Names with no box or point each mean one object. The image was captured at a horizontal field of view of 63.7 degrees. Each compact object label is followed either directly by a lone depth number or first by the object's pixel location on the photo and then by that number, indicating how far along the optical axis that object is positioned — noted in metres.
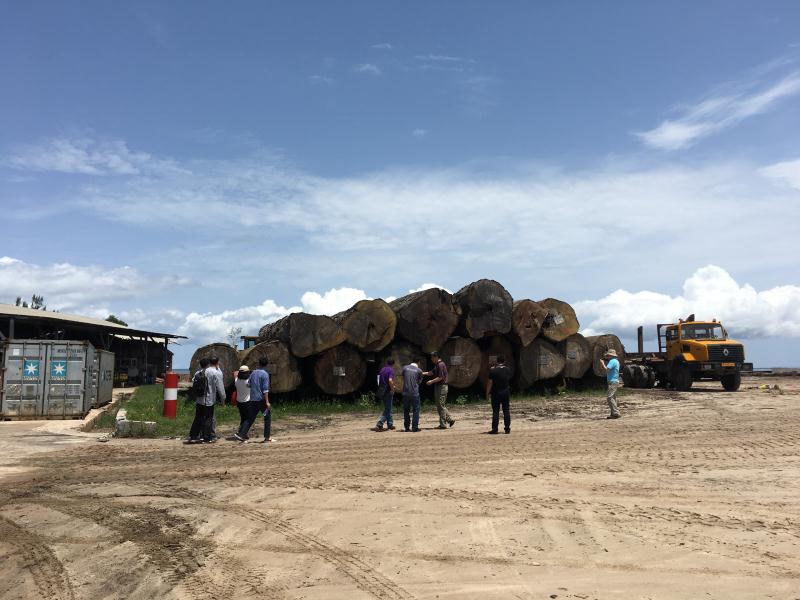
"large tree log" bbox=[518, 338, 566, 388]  20.22
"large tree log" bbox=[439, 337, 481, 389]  18.94
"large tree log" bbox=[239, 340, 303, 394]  17.34
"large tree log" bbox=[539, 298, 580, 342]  20.36
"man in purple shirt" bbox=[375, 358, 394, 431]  13.91
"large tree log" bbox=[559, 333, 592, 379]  21.11
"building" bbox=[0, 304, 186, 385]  28.46
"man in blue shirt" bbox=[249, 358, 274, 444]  12.34
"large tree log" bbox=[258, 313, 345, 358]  17.45
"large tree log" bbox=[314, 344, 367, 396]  18.03
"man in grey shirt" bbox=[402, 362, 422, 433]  13.78
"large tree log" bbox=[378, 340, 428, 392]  18.28
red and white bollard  15.58
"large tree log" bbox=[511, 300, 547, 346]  19.34
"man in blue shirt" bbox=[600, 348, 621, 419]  15.46
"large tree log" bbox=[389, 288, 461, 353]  17.92
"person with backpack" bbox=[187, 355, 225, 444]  11.95
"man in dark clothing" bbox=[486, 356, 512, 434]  12.68
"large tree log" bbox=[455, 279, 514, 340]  18.58
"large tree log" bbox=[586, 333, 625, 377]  22.27
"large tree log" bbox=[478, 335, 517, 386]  19.78
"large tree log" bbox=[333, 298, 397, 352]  17.72
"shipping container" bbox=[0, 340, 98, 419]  16.16
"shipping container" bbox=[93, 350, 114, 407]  19.62
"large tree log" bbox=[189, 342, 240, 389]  17.41
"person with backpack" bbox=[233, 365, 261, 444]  12.34
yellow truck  22.27
